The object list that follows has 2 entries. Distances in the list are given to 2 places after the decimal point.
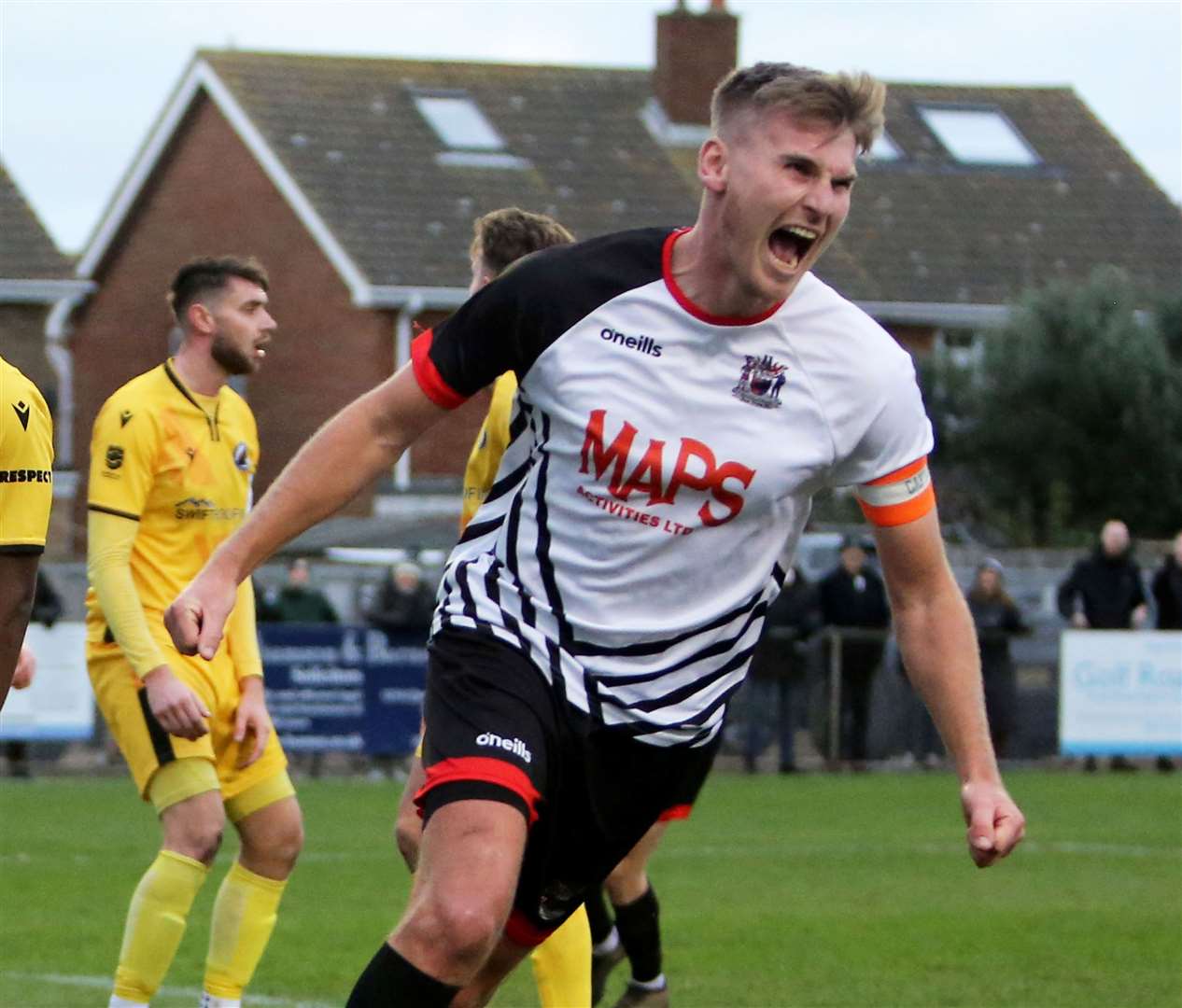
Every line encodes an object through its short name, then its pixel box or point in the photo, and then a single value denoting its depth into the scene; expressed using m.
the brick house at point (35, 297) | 36.91
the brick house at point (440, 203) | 35.66
